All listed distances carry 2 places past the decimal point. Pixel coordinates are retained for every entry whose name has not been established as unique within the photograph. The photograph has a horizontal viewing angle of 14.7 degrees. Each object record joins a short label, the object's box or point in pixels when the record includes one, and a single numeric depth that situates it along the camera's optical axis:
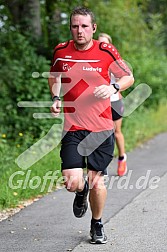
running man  5.67
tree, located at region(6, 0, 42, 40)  13.13
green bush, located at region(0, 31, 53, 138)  11.85
